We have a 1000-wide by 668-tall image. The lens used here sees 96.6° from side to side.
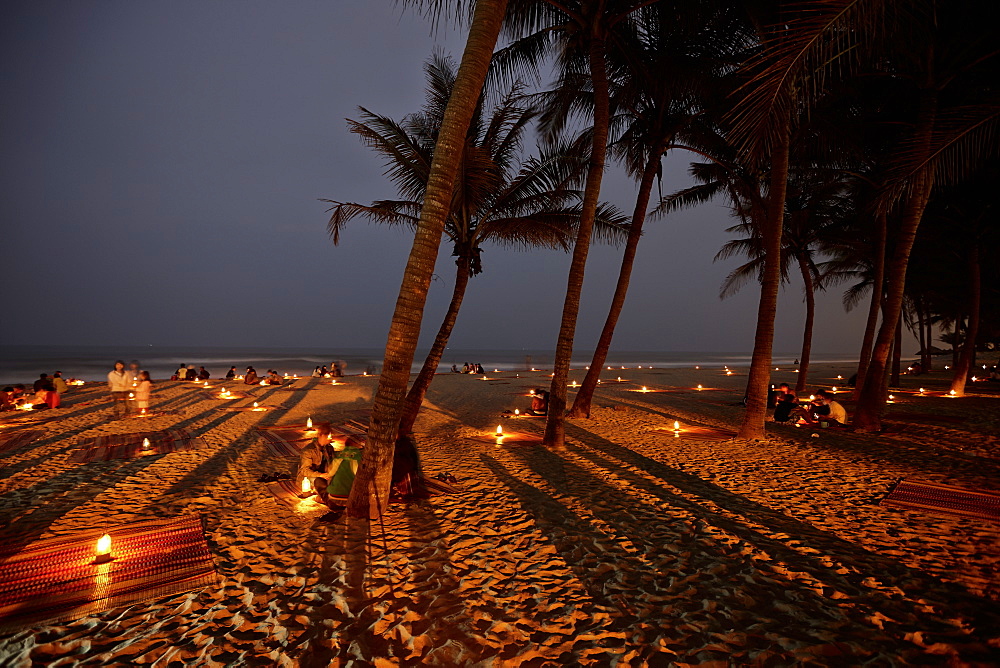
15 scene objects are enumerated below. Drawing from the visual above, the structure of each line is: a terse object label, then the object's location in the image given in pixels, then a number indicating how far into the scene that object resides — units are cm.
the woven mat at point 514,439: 928
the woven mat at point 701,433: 968
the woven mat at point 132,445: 772
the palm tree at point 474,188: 916
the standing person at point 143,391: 1176
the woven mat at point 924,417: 1131
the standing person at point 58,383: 1418
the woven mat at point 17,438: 820
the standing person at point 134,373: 1159
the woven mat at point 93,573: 325
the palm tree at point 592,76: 823
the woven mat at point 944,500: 518
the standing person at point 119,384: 1130
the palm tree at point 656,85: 935
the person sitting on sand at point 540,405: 1256
